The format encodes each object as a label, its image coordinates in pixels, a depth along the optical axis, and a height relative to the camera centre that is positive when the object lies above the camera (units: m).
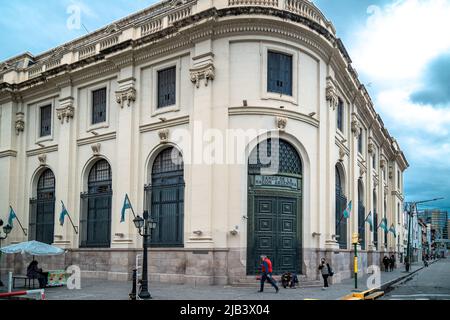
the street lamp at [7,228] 24.95 -1.43
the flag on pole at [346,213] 24.96 -0.49
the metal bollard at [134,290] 16.79 -3.16
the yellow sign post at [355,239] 22.36 -1.67
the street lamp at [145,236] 17.45 -1.27
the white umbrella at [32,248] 22.27 -2.24
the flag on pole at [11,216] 31.01 -0.95
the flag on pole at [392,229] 47.50 -2.55
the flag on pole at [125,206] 25.06 -0.19
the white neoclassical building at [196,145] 23.34 +3.27
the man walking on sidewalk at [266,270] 19.75 -2.82
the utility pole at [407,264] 41.18 -5.25
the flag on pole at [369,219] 33.30 -1.06
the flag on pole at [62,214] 28.38 -0.76
